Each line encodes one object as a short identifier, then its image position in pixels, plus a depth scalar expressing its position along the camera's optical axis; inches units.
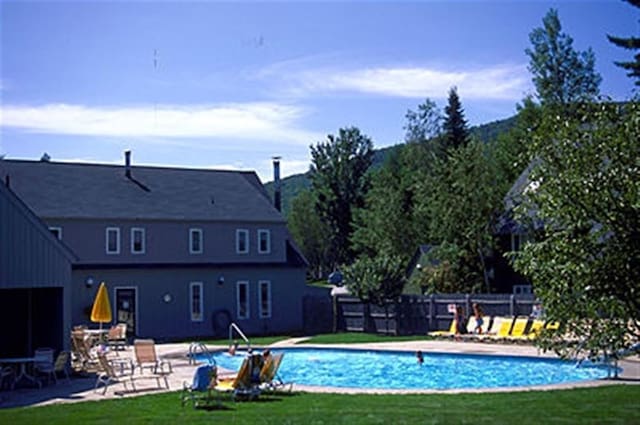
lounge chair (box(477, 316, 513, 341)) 1146.7
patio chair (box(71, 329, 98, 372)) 867.9
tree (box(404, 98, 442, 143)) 2503.7
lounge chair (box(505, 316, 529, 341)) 1120.2
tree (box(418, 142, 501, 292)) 1557.6
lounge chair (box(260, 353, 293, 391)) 663.8
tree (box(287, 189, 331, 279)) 3095.5
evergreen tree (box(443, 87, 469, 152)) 2472.9
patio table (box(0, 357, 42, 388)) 748.6
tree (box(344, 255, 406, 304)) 1339.8
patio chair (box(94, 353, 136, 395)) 729.0
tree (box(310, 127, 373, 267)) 2893.7
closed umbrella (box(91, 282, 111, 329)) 1011.3
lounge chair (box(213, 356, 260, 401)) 631.2
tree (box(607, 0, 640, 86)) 1513.3
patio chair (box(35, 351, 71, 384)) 770.8
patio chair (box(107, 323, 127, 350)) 1114.7
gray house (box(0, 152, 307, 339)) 1380.4
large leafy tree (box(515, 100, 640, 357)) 408.2
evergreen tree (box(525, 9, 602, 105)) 2004.2
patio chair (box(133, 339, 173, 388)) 786.2
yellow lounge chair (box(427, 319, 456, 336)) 1224.5
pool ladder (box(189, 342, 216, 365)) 927.7
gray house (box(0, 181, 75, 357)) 768.9
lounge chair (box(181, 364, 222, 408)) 603.5
